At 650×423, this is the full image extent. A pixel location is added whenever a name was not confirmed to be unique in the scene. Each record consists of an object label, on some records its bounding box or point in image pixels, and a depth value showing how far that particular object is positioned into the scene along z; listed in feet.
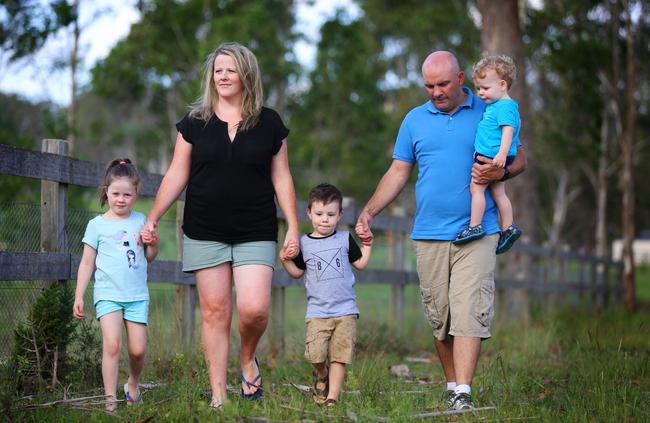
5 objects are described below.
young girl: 34.73
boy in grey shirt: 36.17
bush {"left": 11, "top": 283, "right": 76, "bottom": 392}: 36.70
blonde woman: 35.01
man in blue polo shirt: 37.06
